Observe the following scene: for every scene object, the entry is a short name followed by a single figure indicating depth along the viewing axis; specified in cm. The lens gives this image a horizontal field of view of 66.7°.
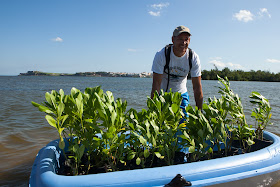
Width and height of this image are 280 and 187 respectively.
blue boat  137
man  271
